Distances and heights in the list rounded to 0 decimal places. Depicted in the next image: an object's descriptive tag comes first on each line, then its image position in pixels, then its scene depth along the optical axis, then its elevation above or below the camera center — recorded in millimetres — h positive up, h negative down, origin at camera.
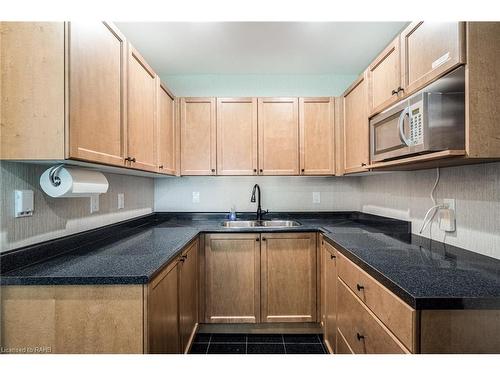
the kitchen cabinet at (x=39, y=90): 1021 +394
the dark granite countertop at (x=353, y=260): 875 -335
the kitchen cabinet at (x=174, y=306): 1082 -622
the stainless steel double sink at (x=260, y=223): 2621 -360
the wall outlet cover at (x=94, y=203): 1601 -91
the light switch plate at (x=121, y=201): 1959 -94
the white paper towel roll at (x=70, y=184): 1165 +24
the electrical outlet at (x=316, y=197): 2732 -95
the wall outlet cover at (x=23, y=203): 1099 -61
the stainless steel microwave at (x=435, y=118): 1093 +312
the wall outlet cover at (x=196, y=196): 2719 -80
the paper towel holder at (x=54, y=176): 1169 +59
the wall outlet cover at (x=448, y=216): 1451 -166
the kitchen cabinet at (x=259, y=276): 2109 -721
